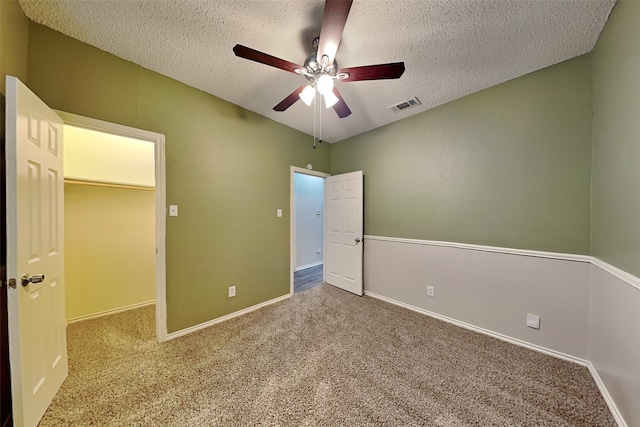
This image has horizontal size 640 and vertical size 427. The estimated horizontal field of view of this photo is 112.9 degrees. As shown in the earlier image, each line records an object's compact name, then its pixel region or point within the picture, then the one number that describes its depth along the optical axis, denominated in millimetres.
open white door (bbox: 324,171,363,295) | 3330
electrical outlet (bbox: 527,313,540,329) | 1973
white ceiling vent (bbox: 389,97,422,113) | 2492
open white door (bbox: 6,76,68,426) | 1111
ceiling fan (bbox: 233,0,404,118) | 1200
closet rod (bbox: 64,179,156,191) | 2379
